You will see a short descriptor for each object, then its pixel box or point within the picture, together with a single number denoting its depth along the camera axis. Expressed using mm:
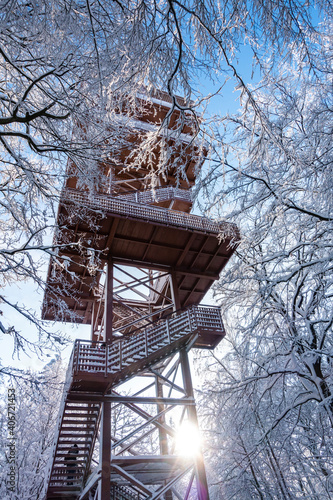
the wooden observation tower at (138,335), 10602
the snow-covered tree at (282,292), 6309
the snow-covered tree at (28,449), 16312
